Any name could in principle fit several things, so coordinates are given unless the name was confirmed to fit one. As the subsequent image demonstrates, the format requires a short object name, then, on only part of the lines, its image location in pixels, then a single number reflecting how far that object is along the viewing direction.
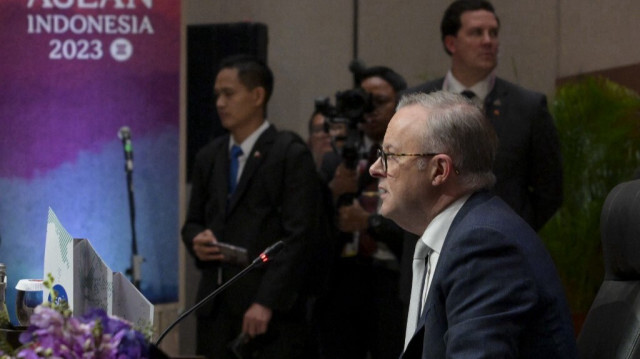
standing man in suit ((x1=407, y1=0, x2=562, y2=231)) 6.82
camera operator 7.52
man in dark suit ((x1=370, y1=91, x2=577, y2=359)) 3.41
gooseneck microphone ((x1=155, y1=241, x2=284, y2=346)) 3.95
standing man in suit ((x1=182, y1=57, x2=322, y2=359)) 7.47
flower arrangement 2.58
